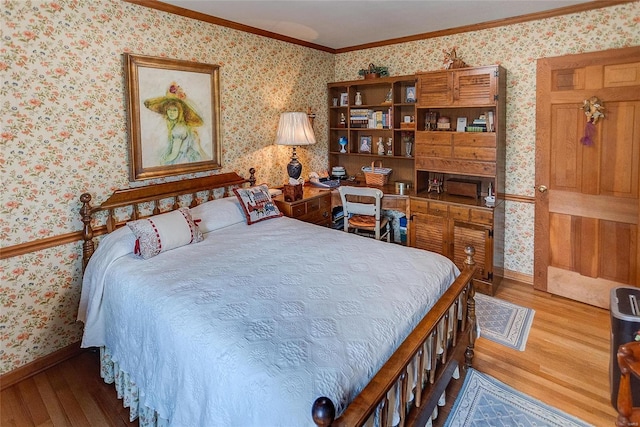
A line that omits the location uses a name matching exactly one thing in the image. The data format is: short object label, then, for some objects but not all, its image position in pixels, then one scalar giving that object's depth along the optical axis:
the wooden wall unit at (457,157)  3.59
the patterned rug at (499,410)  2.13
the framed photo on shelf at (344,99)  4.89
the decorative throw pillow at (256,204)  3.36
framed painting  2.98
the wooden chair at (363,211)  3.79
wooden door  3.11
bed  1.43
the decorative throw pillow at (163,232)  2.57
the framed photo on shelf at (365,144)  4.84
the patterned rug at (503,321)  2.93
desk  4.10
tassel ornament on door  3.17
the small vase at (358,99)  4.78
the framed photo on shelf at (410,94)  4.35
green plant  4.50
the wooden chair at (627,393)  1.53
